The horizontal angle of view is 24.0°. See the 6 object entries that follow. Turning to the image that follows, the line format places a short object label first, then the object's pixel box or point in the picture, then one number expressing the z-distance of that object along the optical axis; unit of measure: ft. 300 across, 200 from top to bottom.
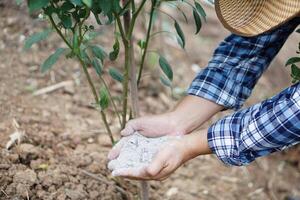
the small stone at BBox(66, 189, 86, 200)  4.65
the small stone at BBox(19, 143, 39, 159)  4.88
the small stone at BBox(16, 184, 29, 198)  4.51
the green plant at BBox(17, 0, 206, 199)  3.74
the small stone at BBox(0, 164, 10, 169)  4.62
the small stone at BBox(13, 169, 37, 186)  4.59
